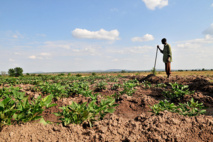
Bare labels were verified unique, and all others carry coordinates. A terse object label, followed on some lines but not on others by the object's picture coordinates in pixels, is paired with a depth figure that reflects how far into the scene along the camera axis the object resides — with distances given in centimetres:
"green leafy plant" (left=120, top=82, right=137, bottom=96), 534
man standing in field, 962
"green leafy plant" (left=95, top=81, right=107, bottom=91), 693
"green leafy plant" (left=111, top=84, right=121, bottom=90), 684
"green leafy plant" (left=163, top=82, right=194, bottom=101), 479
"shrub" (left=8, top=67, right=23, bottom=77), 4042
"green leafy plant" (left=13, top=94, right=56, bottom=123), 229
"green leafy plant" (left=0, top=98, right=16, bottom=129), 218
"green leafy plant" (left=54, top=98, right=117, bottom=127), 245
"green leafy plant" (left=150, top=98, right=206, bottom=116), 281
